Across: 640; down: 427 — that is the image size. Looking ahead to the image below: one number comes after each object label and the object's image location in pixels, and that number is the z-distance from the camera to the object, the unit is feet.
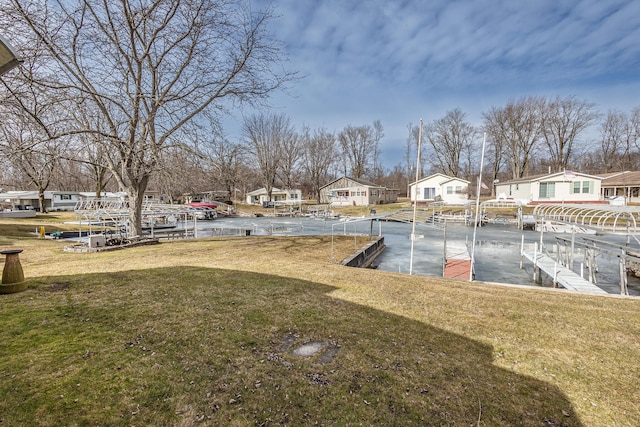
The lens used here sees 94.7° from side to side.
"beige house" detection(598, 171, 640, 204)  124.83
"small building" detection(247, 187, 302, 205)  184.14
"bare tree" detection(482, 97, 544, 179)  167.63
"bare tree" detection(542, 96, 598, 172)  164.35
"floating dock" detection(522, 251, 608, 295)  29.41
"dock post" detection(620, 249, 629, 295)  28.91
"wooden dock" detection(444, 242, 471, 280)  36.86
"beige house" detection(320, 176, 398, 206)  162.91
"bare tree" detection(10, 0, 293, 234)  32.30
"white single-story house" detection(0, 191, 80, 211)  142.84
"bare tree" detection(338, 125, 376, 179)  223.10
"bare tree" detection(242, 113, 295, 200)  170.19
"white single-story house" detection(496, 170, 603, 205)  114.32
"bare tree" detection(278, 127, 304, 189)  185.84
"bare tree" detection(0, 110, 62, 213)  27.14
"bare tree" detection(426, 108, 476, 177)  194.70
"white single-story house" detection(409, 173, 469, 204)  145.48
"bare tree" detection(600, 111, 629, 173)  173.25
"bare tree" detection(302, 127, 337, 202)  212.43
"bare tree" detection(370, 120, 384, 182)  227.81
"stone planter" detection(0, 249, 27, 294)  17.02
